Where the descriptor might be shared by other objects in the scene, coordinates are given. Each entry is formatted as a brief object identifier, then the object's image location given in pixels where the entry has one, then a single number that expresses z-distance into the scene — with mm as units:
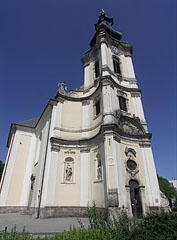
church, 12117
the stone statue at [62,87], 18228
